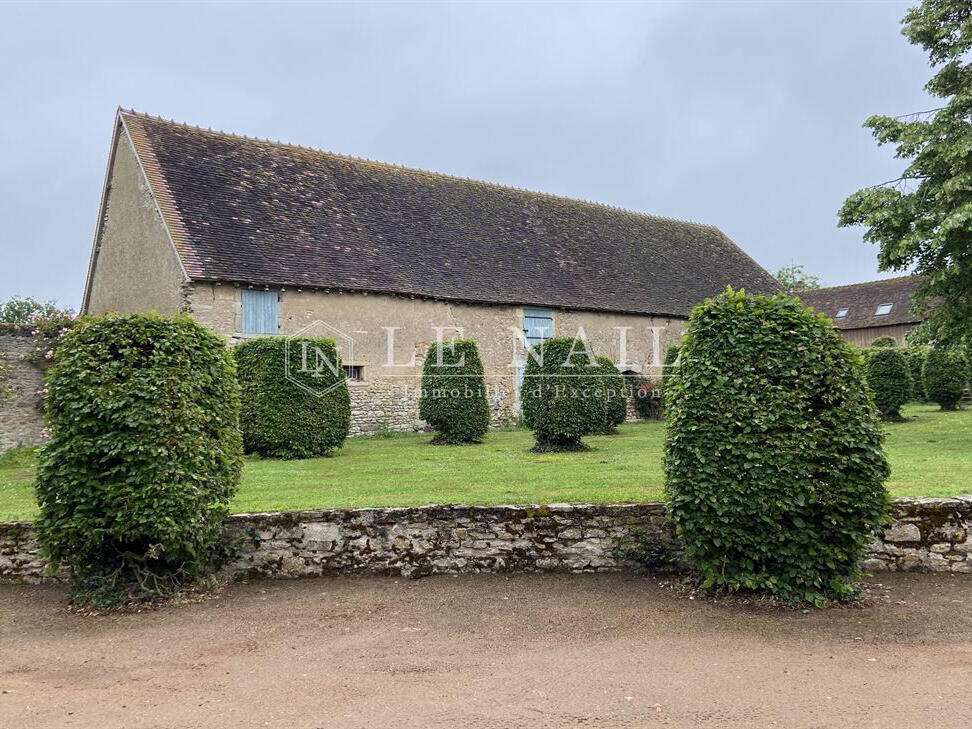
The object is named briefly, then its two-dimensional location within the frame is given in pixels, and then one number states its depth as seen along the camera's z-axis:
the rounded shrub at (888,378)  15.76
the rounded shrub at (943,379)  17.70
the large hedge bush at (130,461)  5.29
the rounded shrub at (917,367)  21.33
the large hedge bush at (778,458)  4.82
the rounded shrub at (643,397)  20.48
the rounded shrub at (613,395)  15.41
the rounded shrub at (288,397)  11.88
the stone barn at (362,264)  15.34
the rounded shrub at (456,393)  13.87
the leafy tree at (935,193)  11.55
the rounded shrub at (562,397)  12.35
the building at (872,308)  34.00
